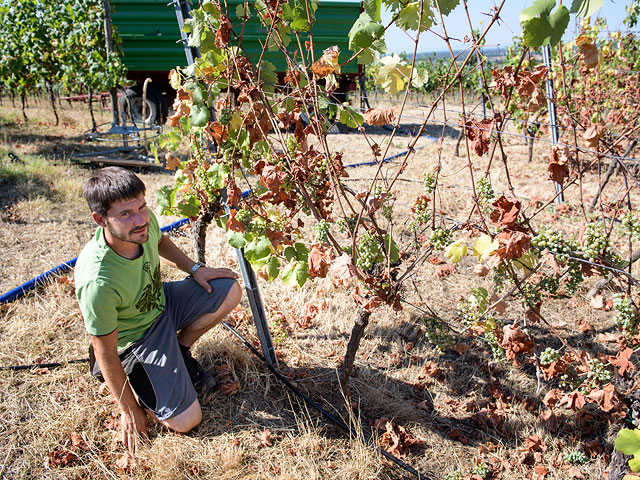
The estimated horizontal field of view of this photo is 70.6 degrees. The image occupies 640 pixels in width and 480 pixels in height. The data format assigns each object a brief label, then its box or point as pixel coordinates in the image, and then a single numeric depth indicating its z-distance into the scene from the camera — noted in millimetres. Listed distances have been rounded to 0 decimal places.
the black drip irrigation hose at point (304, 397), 2033
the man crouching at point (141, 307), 1939
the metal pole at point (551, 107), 4745
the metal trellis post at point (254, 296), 2371
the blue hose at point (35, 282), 2979
